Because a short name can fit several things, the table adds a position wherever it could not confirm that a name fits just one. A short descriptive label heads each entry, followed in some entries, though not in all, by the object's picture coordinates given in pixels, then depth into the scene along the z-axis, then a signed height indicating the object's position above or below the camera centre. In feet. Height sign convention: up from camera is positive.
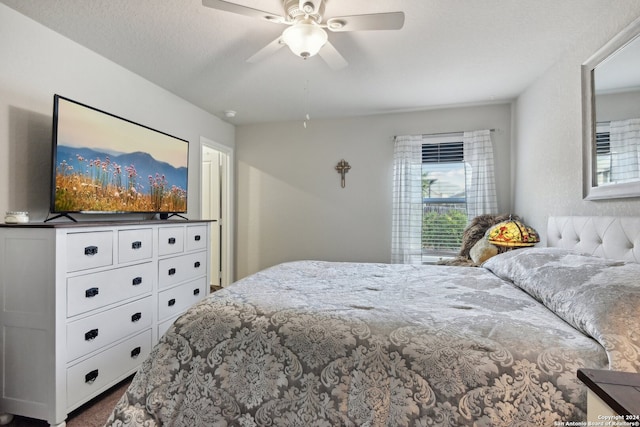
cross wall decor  13.38 +2.06
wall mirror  5.28 +1.85
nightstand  2.18 -1.36
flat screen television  6.72 +1.28
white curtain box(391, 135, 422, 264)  12.46 +0.43
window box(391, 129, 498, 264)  12.30 +0.75
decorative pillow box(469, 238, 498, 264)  9.66 -1.17
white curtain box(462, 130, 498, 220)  11.64 +1.57
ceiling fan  5.22 +3.48
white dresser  5.49 -1.97
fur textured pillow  10.79 -0.58
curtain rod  12.11 +3.27
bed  3.20 -1.65
